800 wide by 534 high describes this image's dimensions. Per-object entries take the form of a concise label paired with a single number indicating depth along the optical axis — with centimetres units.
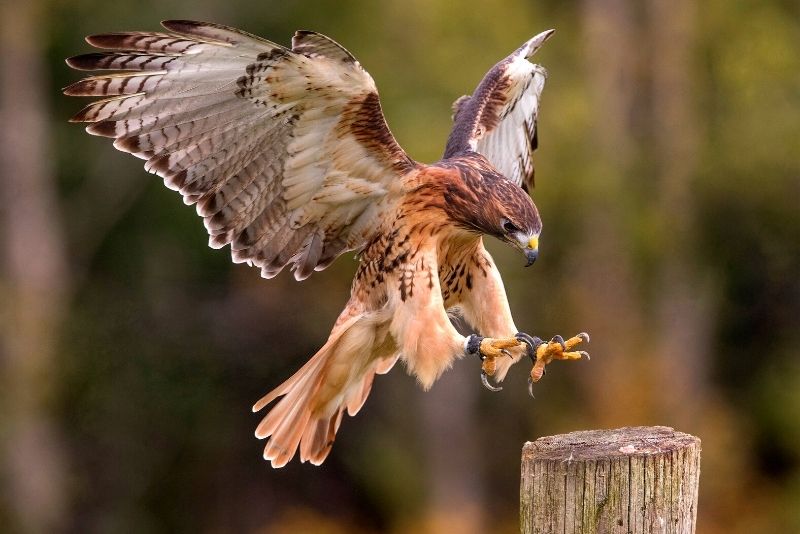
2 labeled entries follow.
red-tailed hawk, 1196
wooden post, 920
